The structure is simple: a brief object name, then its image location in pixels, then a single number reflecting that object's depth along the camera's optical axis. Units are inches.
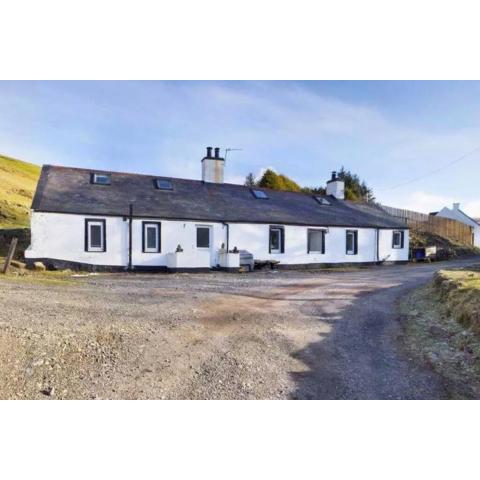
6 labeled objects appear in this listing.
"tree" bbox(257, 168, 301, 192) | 1175.0
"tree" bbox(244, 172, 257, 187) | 1144.8
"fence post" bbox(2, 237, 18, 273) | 404.1
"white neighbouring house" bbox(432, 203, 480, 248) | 1164.9
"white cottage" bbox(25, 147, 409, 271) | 497.7
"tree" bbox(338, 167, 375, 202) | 1338.6
